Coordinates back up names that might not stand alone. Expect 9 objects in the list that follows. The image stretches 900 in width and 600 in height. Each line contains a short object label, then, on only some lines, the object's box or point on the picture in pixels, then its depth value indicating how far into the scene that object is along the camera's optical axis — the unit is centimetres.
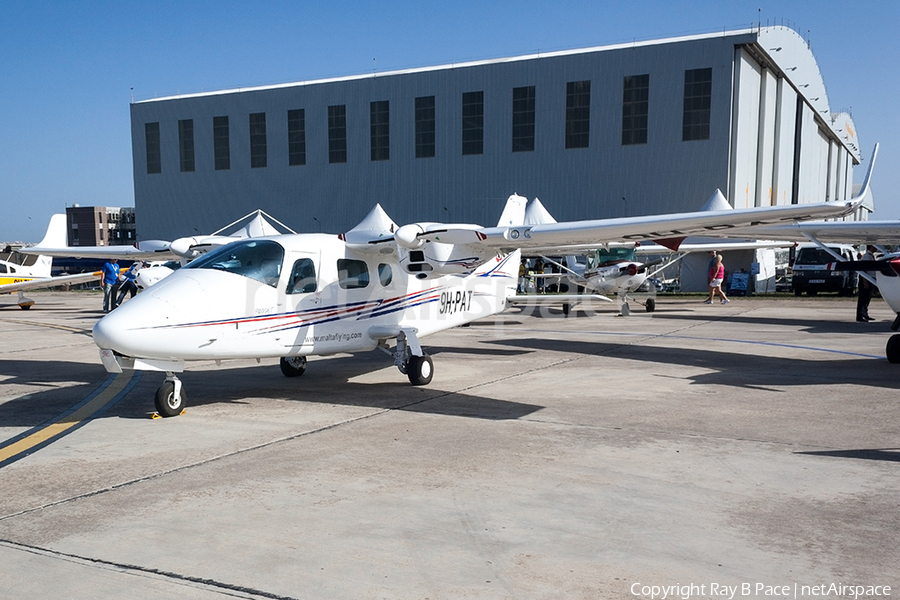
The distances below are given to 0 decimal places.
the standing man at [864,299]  1945
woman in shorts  2867
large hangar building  3769
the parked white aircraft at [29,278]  2877
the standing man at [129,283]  2559
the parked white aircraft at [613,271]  2397
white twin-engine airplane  819
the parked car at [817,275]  3291
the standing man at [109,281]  2631
